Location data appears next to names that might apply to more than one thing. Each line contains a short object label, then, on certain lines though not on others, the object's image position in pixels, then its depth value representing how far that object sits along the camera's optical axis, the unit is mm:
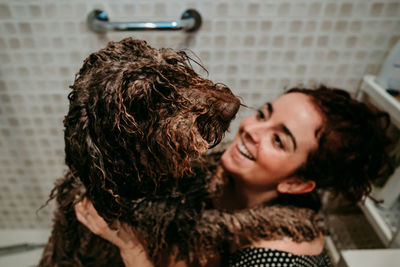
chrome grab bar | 966
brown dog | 610
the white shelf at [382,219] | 1149
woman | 944
